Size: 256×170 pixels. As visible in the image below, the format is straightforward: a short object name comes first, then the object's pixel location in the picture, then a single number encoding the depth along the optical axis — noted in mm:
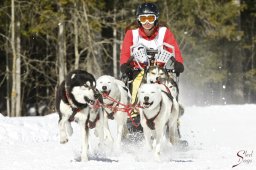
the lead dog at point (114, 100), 18437
